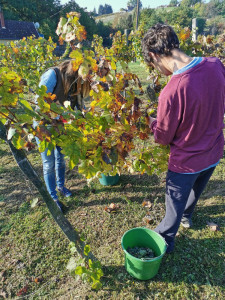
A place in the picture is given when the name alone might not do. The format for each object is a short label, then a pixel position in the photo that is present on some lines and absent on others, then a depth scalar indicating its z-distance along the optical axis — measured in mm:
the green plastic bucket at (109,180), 3081
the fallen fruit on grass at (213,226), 2340
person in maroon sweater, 1316
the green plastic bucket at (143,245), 1747
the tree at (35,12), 31800
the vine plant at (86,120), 1128
